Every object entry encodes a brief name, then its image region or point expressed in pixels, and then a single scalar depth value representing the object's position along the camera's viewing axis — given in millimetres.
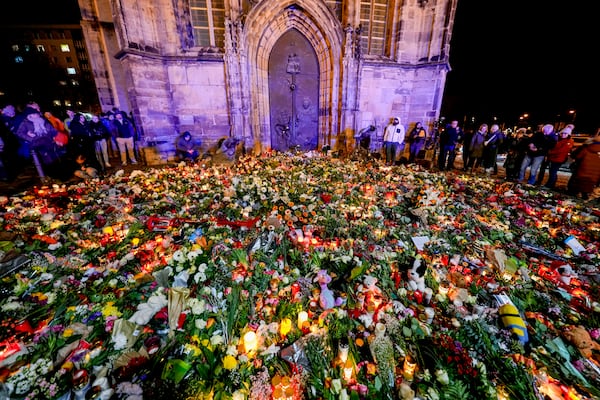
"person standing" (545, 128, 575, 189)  6875
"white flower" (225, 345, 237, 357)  2344
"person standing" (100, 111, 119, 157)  8805
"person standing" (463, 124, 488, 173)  8975
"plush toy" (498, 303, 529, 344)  2504
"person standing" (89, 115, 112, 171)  8292
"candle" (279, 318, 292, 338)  2604
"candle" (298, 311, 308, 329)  2674
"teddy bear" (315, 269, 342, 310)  2889
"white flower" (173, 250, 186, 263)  3598
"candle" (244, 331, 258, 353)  2385
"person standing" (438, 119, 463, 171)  9225
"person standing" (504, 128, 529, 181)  8133
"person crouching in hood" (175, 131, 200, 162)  9906
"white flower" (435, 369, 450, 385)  2107
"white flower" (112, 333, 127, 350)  2365
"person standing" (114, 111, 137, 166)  9000
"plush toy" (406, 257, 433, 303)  3080
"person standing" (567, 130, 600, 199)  6238
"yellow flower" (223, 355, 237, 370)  2217
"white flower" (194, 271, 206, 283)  3247
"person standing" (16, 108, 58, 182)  6281
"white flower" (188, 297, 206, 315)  2791
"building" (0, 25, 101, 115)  35969
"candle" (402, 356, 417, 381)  2189
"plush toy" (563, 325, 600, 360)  2436
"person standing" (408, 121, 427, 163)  10797
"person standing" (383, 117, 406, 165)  9797
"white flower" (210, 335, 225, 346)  2449
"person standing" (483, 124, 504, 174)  8758
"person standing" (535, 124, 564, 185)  7166
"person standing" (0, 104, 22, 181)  6207
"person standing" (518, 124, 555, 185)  7214
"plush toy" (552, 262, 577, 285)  3415
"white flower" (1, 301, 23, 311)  2714
